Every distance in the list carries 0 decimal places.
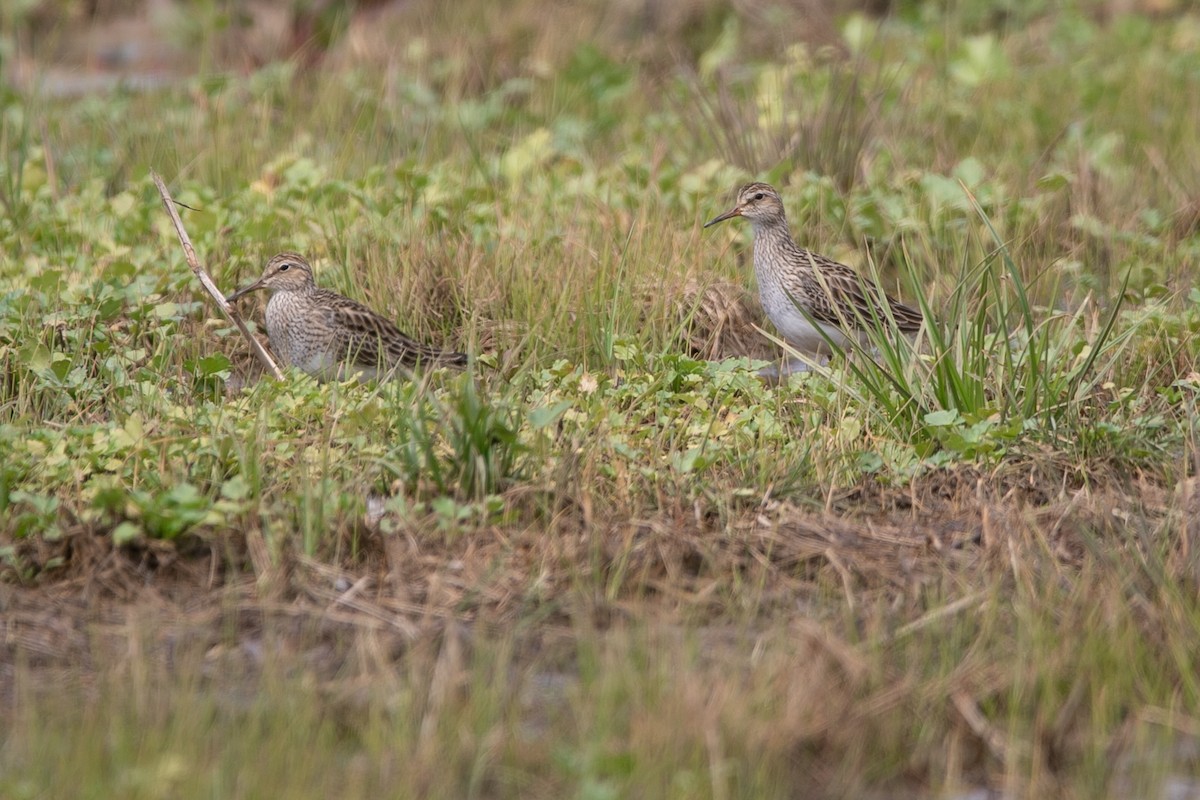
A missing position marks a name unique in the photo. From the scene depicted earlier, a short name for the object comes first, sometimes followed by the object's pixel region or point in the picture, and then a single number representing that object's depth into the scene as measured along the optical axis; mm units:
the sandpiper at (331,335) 13648
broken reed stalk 13141
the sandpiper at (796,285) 14648
